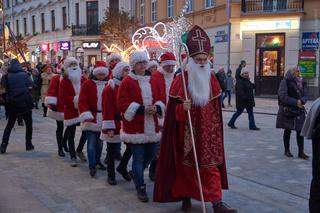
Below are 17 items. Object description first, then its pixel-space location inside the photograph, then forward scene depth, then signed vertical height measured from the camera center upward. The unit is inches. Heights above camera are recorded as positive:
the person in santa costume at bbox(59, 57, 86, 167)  304.0 -20.9
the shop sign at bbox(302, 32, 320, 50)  829.2 +46.6
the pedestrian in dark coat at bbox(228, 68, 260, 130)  486.9 -31.3
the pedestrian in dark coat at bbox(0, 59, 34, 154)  341.1 -25.0
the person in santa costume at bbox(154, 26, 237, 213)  194.4 -31.6
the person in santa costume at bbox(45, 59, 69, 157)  320.8 -26.7
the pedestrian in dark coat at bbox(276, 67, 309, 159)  325.1 -26.3
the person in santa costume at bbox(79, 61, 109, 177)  269.6 -25.2
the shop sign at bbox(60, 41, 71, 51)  1513.3 +65.6
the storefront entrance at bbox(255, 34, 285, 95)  892.5 +7.2
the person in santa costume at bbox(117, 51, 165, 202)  222.1 -22.6
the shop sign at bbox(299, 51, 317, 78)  837.8 +5.1
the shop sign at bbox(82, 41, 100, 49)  1565.0 +67.9
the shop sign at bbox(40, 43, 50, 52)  1787.6 +68.8
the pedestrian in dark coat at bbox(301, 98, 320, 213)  157.4 -28.7
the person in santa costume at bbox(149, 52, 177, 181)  253.8 -2.1
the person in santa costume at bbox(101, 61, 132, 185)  246.8 -29.4
